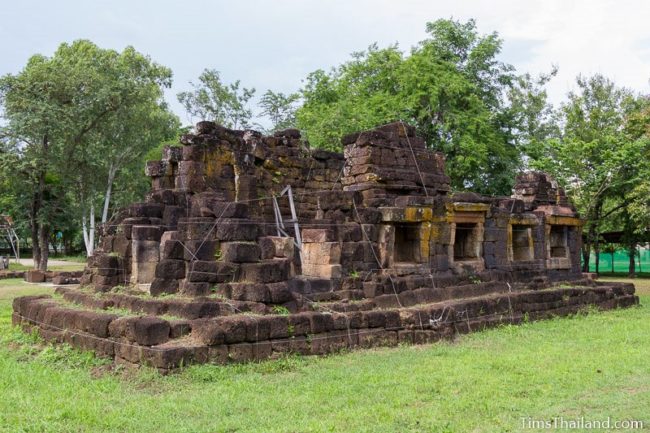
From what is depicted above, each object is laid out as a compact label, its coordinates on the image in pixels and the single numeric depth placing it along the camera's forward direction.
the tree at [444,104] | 24.98
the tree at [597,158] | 23.75
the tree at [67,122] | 25.88
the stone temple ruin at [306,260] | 8.34
